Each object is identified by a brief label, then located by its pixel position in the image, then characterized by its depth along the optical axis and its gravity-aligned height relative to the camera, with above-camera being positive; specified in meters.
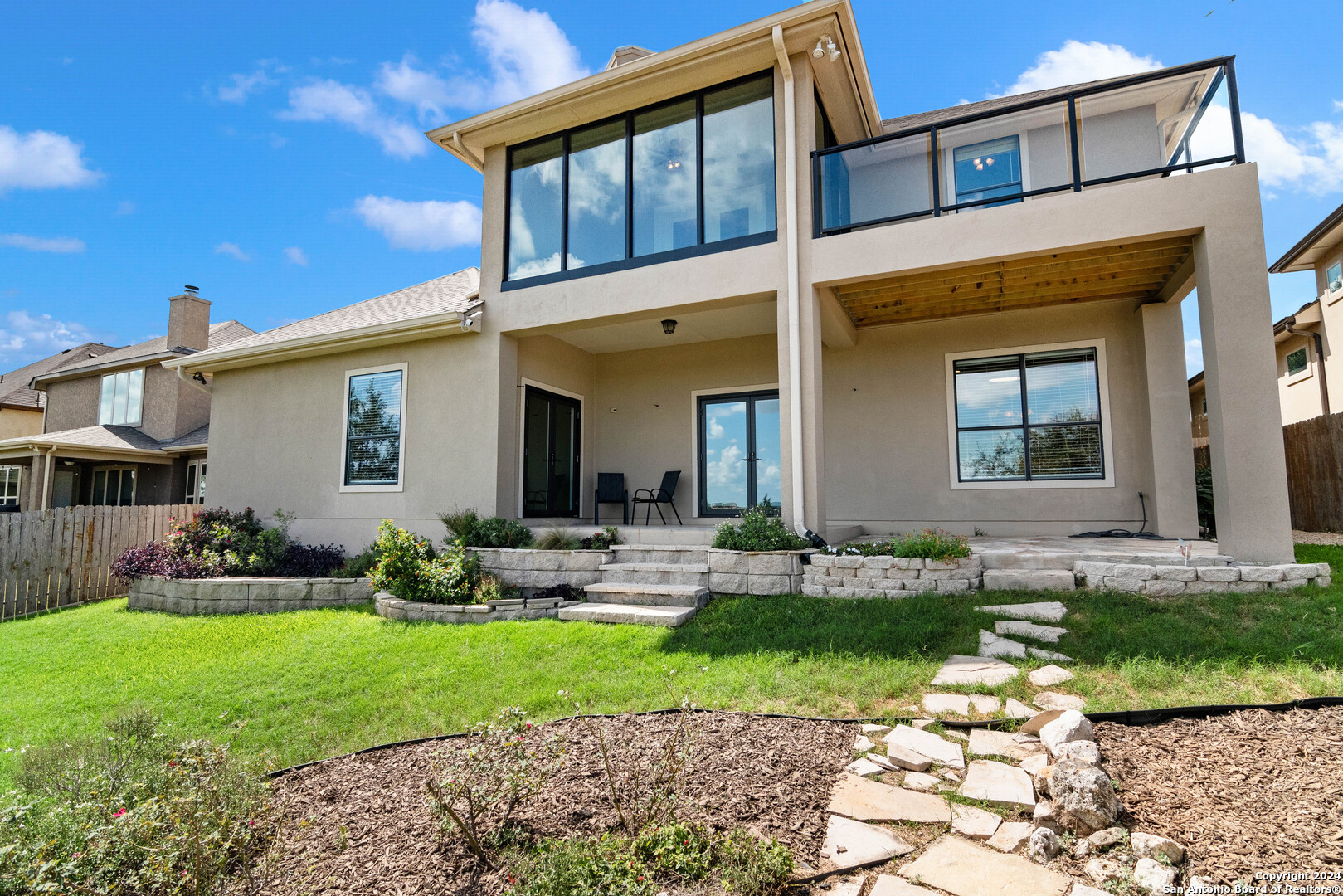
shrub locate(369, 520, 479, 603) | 6.64 -0.66
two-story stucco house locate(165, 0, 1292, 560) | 6.00 +2.28
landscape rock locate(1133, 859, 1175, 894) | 1.97 -1.13
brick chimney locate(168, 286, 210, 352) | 16.22 +4.74
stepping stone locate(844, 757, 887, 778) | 2.85 -1.15
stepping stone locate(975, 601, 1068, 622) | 4.74 -0.78
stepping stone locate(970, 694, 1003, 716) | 3.36 -1.04
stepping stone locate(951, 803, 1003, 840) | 2.35 -1.17
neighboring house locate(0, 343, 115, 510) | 21.61 +3.56
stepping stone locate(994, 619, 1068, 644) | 4.39 -0.86
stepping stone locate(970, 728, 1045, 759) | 2.89 -1.09
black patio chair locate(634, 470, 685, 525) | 9.47 +0.20
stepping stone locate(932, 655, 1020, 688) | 3.76 -0.98
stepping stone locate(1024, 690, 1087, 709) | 3.35 -1.02
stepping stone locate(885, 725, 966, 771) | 2.91 -1.11
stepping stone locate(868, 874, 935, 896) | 2.07 -1.22
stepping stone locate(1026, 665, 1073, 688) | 3.68 -0.98
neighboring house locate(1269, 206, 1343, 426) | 12.27 +3.61
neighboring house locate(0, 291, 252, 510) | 15.28 +1.78
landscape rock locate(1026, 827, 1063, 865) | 2.19 -1.15
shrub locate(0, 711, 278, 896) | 2.22 -1.19
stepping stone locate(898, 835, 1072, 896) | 2.04 -1.19
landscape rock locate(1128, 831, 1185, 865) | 2.07 -1.10
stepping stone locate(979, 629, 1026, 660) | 4.16 -0.92
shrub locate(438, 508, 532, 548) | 7.49 -0.29
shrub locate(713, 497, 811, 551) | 6.29 -0.28
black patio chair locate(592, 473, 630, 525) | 9.75 +0.25
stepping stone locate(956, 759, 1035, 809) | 2.52 -1.12
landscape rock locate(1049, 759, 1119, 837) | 2.28 -1.05
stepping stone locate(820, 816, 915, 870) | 2.26 -1.21
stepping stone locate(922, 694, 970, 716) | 3.41 -1.05
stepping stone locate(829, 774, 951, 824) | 2.50 -1.18
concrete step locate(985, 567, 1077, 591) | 5.41 -0.62
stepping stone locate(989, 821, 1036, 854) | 2.26 -1.17
